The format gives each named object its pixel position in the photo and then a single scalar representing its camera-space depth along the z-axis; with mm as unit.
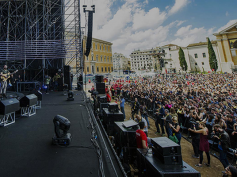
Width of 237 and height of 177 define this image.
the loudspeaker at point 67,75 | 13430
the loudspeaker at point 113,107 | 6062
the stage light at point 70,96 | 8596
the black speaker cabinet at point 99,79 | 13984
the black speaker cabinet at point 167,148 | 2699
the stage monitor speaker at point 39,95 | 6668
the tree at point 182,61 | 54969
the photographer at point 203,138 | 4826
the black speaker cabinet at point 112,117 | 5988
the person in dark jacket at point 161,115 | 8039
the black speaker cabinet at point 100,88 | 13232
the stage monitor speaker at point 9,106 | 4086
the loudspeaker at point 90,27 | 12711
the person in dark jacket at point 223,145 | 4355
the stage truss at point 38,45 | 13344
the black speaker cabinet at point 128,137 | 4164
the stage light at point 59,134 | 3120
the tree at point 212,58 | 46125
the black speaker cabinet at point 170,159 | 2720
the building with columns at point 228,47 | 43000
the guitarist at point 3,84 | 7355
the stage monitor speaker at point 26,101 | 5196
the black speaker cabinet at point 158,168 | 2477
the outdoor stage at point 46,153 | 2251
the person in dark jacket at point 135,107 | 10055
